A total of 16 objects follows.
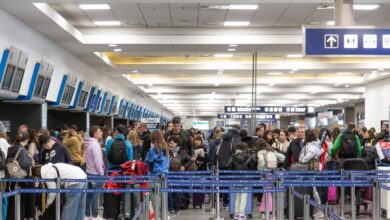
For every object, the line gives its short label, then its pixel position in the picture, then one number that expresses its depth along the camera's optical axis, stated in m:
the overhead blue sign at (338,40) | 9.06
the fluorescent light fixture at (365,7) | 12.45
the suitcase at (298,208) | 10.41
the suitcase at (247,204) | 10.50
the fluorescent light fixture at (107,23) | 14.30
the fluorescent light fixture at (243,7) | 12.59
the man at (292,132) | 12.40
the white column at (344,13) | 9.30
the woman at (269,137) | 13.34
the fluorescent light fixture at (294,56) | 19.46
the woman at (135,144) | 12.03
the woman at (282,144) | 12.39
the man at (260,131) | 13.70
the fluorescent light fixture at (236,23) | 14.36
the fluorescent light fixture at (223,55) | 20.02
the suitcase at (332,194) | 12.31
